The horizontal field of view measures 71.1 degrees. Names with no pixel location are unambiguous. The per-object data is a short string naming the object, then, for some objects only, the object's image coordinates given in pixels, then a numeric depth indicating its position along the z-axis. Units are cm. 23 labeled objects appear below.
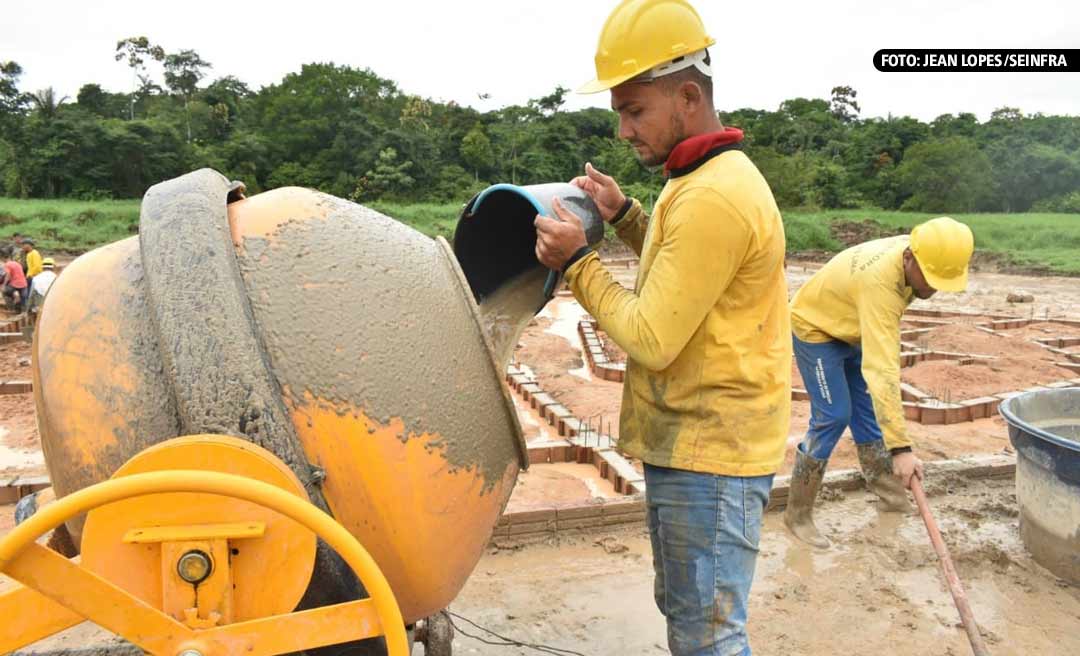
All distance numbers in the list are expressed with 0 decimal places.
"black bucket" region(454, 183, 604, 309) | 208
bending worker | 334
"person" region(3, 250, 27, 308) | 1152
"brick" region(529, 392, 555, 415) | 645
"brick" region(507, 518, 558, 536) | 400
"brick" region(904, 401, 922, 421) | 644
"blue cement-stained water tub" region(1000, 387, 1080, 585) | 350
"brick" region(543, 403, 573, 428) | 603
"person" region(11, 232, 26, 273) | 1286
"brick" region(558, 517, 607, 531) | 409
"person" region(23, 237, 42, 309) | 1140
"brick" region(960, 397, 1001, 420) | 645
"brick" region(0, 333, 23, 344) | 962
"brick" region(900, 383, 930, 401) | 683
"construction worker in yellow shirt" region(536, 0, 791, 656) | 171
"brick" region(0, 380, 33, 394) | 713
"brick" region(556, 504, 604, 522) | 407
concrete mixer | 121
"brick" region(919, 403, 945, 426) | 633
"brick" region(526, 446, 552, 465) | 519
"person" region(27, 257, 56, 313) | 972
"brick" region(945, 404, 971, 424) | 634
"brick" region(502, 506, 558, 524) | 397
